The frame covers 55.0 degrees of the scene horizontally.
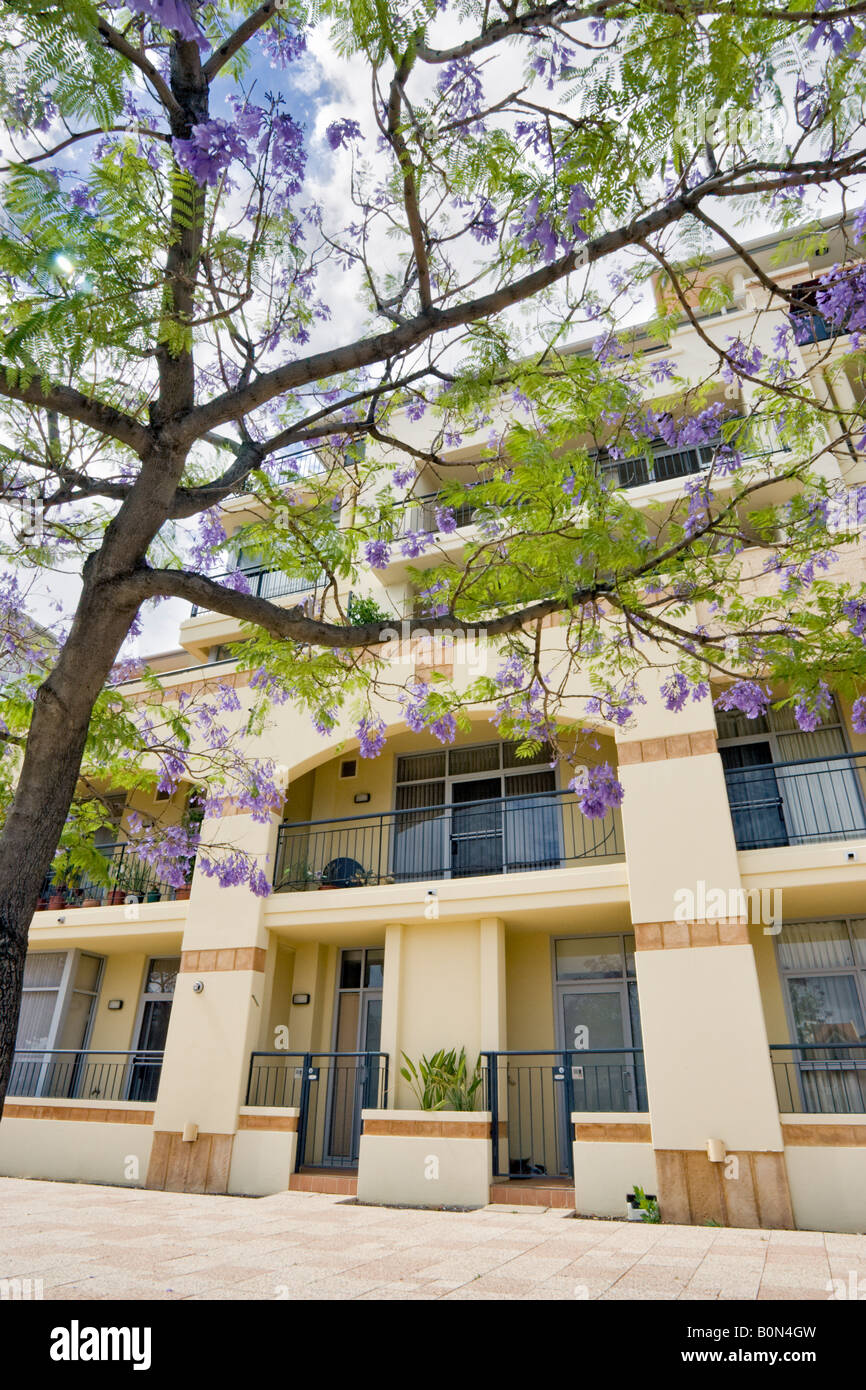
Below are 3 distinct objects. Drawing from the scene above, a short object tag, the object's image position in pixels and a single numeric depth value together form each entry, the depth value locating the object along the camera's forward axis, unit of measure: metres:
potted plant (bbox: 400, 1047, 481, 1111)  8.42
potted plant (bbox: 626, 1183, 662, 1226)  6.89
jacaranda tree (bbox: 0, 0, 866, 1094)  3.09
